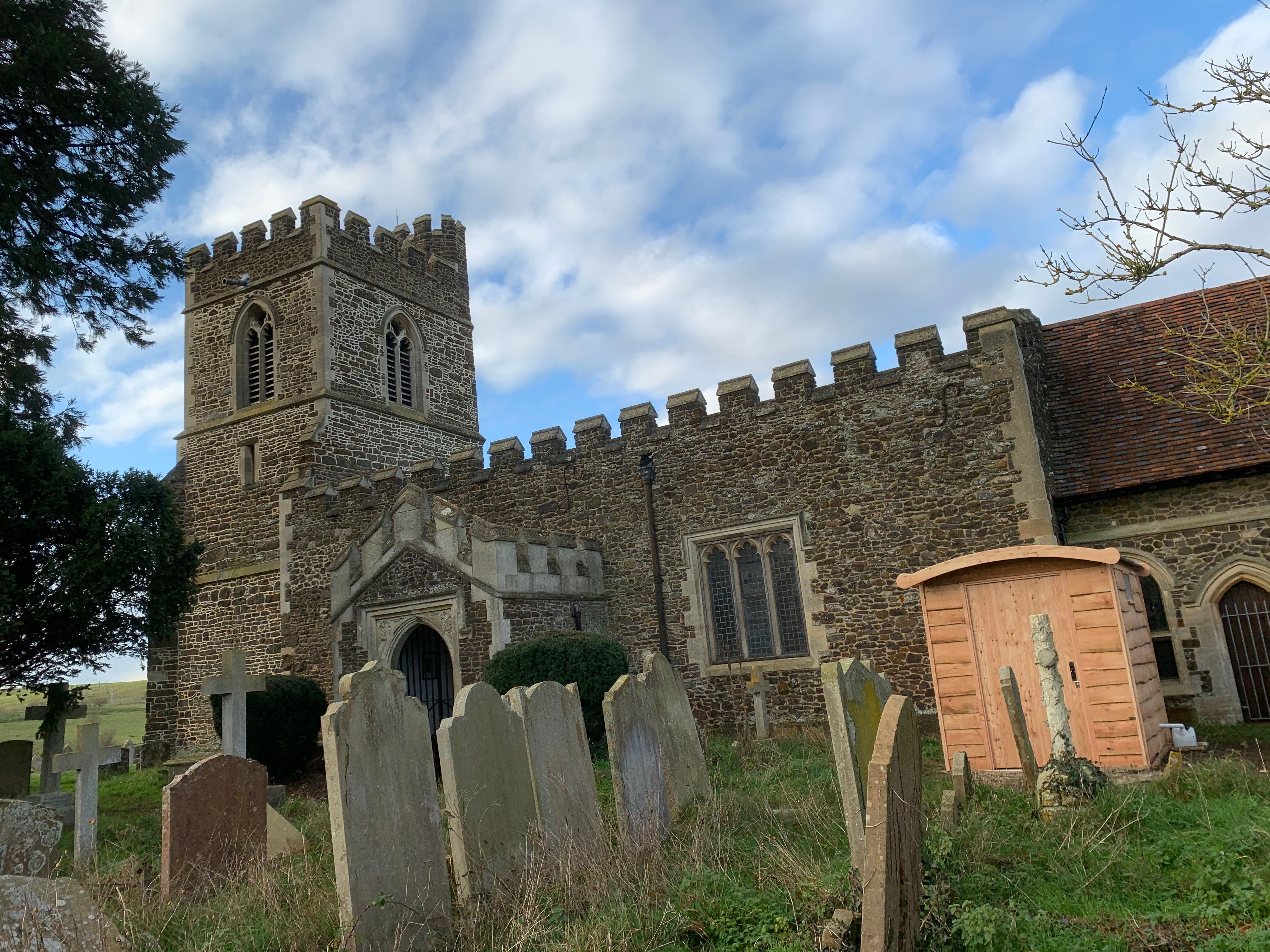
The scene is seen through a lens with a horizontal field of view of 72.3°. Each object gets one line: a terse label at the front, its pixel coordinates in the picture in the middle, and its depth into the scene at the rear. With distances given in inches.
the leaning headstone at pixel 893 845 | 129.0
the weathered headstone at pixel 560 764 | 217.2
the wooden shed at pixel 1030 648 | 320.5
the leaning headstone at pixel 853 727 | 172.6
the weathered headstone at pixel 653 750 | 227.8
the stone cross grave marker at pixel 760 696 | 467.8
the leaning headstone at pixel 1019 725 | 258.1
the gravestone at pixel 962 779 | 247.6
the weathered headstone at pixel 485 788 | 190.1
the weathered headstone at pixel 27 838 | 213.0
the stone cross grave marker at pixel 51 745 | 435.8
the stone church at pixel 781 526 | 456.1
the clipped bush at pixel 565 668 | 432.8
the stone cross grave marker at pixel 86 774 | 311.3
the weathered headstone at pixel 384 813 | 163.5
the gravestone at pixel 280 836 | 272.8
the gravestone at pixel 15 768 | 400.8
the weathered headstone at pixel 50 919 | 124.3
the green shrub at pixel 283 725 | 485.4
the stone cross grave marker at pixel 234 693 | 391.2
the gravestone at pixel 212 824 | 218.8
